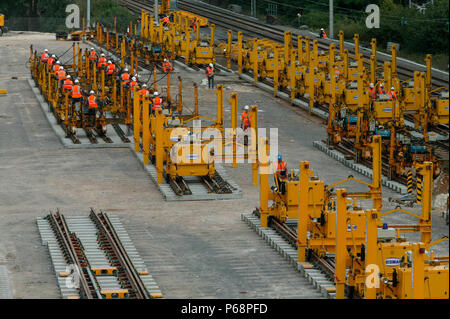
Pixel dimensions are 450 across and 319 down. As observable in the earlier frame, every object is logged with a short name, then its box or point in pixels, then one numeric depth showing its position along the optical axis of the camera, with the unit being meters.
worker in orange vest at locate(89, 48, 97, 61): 55.68
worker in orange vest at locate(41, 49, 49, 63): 54.41
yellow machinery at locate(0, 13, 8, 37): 79.07
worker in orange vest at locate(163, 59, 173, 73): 55.43
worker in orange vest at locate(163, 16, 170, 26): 70.46
